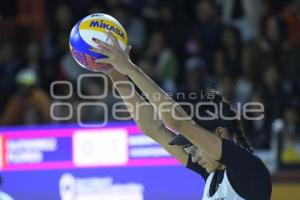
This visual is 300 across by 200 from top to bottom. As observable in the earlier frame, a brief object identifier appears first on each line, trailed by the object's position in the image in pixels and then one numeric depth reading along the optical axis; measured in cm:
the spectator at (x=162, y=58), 1890
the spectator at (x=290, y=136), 1512
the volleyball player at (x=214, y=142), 707
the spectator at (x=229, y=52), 1852
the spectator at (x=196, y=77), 1784
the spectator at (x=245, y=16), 1945
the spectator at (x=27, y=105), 1708
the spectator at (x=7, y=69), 1919
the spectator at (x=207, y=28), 1922
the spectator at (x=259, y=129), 1548
